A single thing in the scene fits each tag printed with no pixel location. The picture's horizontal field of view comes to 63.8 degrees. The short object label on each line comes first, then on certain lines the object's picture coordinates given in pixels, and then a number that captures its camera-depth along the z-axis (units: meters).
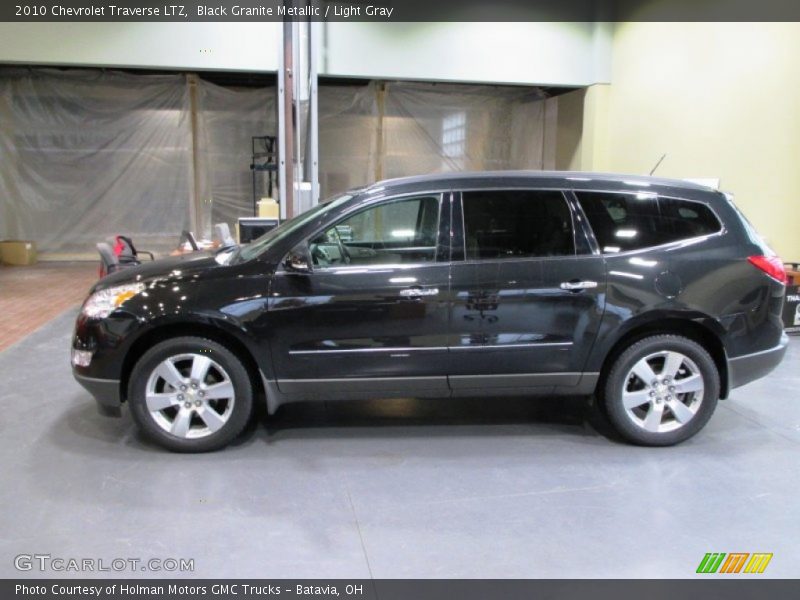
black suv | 3.62
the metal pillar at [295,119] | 8.17
